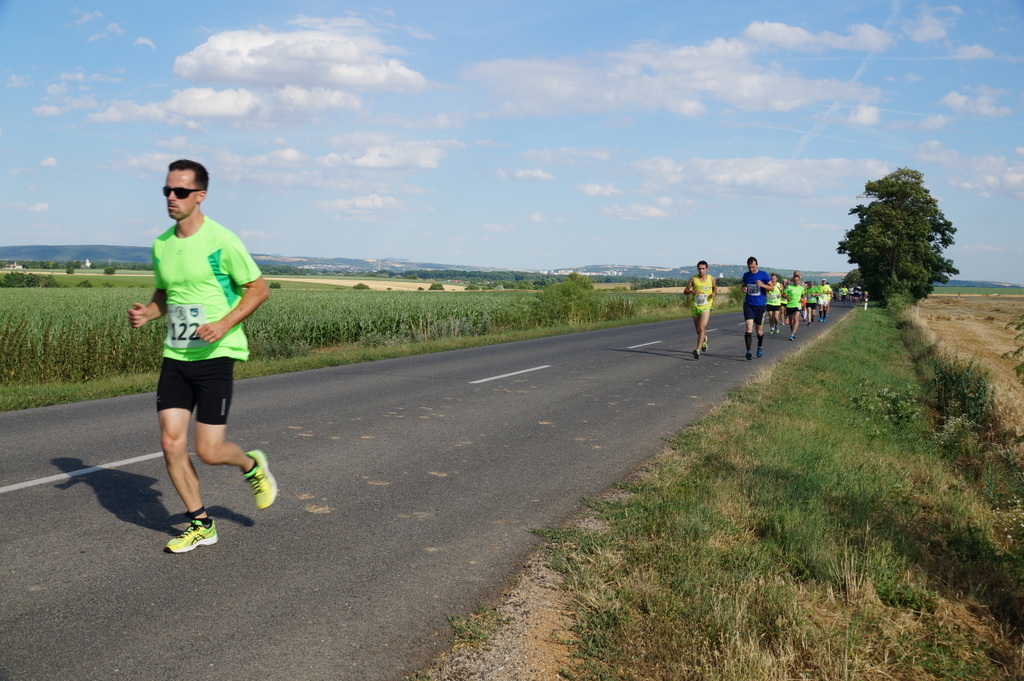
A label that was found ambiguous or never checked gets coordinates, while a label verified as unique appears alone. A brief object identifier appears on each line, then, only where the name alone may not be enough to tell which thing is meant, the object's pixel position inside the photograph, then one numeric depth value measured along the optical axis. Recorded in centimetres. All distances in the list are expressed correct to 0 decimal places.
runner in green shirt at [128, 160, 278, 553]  440
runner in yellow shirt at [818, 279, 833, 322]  3588
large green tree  7062
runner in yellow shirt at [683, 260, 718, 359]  1606
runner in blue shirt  1619
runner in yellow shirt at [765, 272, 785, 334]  2239
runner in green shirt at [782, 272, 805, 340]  2316
